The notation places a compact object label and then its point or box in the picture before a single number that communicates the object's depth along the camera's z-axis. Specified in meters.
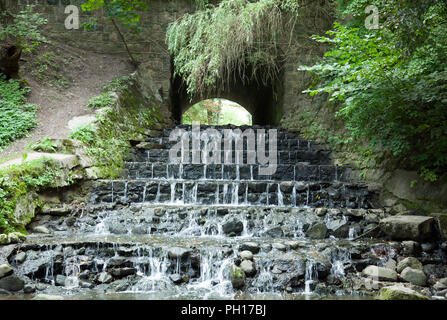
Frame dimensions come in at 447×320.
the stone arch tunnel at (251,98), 11.70
